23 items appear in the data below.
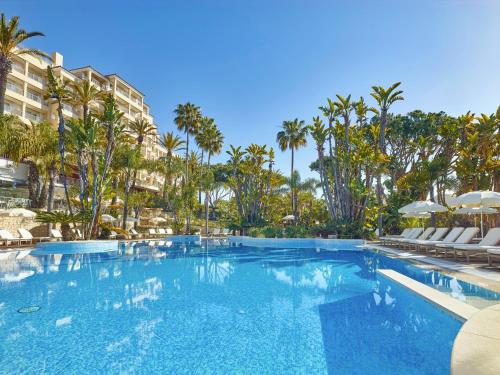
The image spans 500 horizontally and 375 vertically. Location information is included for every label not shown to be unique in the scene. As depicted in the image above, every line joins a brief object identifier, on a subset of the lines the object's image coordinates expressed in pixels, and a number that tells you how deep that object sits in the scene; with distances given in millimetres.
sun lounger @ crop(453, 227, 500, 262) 10283
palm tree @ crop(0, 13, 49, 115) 18864
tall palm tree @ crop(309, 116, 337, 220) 25220
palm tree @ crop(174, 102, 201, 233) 36344
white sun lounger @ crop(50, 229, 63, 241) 21481
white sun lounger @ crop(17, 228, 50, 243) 19328
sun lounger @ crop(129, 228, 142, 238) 28953
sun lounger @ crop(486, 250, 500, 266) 8527
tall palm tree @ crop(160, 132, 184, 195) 43969
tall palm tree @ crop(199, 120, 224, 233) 35469
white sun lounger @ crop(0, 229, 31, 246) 17984
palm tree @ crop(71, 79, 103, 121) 21984
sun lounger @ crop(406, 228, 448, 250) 14388
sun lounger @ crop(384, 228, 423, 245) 16992
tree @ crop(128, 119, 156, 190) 33875
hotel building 34750
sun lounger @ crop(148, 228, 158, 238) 32050
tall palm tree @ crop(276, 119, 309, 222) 34438
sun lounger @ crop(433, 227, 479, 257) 11973
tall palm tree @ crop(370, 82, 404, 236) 23594
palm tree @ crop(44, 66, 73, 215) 19344
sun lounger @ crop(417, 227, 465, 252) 12905
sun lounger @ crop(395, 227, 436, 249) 15625
